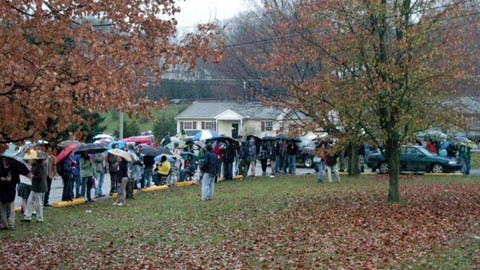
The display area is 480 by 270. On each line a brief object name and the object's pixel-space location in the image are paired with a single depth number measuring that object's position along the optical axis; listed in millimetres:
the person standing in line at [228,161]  31531
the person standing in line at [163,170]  26859
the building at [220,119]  65062
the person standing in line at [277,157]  34969
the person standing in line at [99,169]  24172
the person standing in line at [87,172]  22281
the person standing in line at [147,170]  26953
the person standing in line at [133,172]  23312
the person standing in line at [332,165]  28034
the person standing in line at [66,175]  21500
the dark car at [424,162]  36406
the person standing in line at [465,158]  35156
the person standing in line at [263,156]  35375
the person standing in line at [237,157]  33341
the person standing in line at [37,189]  17406
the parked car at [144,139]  43994
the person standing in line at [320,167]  28453
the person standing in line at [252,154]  32781
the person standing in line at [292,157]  35594
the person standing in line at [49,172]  19650
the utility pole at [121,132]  38916
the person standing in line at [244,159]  32781
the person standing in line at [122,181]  21698
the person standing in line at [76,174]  22223
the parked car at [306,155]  44250
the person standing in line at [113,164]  23152
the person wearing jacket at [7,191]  15812
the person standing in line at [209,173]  21500
